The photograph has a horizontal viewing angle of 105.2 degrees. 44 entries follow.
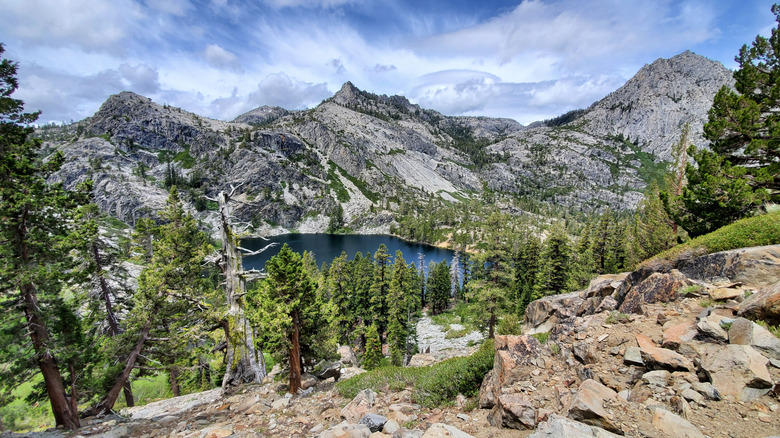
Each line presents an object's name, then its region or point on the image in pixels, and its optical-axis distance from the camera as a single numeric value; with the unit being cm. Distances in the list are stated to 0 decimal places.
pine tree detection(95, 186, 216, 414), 1440
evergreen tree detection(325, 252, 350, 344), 4438
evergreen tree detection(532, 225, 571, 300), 3734
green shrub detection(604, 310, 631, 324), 882
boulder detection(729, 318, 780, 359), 519
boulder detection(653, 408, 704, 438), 459
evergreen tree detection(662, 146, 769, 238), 1511
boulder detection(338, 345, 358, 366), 2604
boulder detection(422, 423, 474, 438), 615
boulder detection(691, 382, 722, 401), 500
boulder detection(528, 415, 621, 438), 506
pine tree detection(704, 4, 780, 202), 1584
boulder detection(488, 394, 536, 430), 675
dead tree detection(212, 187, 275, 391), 1450
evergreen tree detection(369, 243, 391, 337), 4231
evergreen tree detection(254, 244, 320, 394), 1452
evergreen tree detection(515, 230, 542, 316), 5050
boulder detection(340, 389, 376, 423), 885
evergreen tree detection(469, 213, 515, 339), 2775
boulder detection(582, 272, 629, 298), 1425
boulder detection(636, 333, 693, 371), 603
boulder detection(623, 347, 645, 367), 668
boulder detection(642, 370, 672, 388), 591
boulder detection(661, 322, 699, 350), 665
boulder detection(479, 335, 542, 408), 828
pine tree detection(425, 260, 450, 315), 6769
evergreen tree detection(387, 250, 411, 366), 3822
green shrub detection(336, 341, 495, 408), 984
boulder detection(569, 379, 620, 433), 546
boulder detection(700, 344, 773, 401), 476
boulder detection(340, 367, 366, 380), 1774
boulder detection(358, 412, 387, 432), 744
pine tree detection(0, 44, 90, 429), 1038
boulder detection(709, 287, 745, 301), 766
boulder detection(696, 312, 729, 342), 618
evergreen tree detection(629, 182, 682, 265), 2609
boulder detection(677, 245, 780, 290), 810
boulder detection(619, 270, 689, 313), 935
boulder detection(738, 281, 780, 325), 612
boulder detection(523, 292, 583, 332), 1996
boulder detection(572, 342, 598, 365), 771
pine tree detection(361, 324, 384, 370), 3453
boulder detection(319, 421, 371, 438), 684
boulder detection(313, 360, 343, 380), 1716
